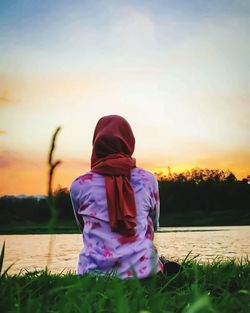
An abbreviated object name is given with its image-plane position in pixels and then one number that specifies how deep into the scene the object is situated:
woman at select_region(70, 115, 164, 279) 3.08
